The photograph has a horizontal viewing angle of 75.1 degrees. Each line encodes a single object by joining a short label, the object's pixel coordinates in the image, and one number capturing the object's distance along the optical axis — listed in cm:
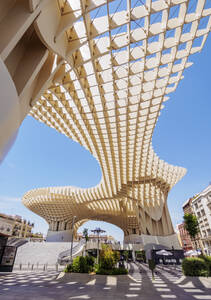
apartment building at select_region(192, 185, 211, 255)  3729
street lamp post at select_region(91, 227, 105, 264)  2030
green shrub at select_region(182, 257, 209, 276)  1109
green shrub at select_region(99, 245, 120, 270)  1219
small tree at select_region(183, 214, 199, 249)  2531
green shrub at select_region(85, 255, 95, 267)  1350
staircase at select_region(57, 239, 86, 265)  2335
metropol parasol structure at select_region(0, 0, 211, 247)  457
